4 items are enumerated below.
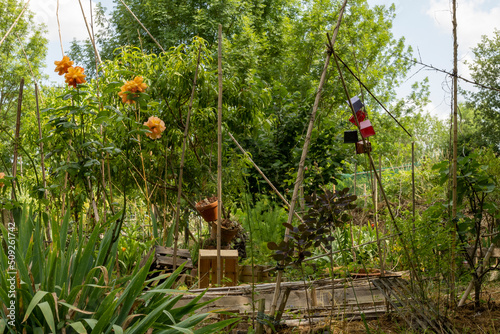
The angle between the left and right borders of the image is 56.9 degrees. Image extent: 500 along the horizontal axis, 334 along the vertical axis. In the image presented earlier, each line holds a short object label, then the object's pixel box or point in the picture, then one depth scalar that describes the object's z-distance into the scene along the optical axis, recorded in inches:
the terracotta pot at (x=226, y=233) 164.4
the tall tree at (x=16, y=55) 540.4
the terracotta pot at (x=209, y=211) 157.1
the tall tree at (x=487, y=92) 698.2
